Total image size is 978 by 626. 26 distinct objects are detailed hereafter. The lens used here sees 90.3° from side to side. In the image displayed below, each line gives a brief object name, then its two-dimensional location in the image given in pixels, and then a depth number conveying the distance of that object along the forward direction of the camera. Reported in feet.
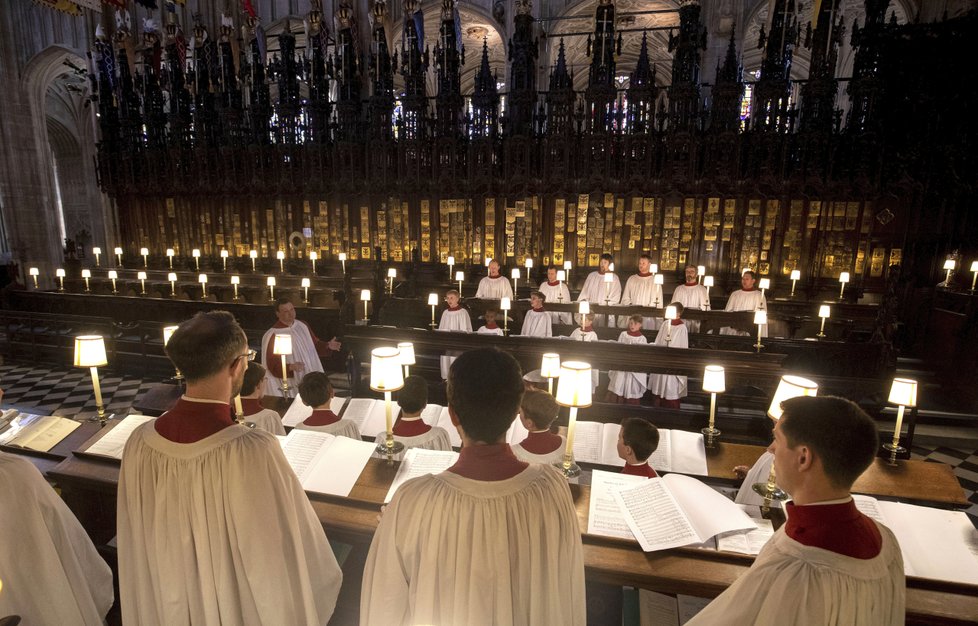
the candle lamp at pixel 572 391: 10.03
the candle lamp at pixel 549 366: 15.17
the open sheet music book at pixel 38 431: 11.26
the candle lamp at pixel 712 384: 12.36
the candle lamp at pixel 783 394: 9.16
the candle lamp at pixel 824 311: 25.16
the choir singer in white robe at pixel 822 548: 5.11
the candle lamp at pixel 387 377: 10.57
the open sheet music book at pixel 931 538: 7.36
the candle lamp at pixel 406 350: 16.82
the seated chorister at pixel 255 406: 13.33
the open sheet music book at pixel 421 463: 9.50
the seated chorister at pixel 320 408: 12.82
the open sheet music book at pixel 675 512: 7.75
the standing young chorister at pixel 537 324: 29.55
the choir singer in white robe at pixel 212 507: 6.84
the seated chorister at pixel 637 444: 9.89
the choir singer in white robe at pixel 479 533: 5.82
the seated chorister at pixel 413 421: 12.14
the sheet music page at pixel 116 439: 10.45
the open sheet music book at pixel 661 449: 12.25
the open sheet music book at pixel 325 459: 9.32
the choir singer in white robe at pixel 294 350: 22.59
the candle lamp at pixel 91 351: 12.66
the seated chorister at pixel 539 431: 10.55
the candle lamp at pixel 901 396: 11.58
